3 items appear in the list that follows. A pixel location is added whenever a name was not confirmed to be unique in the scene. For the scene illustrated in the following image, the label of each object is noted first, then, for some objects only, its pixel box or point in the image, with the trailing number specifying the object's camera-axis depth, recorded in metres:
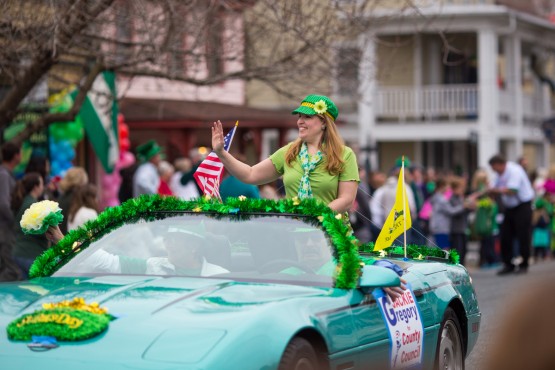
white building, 39.28
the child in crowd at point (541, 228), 25.08
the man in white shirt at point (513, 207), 20.28
